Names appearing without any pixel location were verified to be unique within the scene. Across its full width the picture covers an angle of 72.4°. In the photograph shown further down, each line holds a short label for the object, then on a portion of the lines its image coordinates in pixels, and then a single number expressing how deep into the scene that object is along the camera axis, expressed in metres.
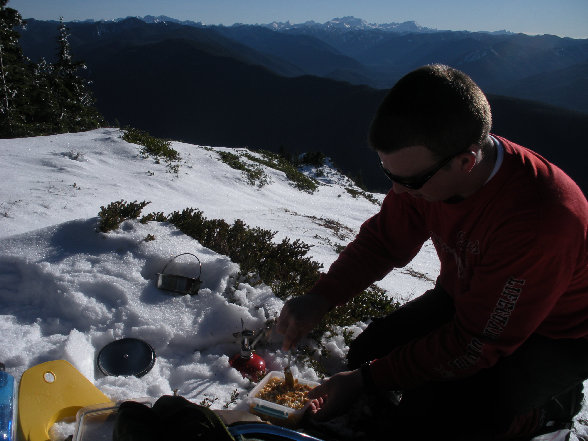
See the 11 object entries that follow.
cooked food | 2.93
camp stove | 3.33
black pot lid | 3.07
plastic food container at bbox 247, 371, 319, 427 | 2.67
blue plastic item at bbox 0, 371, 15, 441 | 2.11
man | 1.96
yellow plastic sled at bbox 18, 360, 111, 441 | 2.31
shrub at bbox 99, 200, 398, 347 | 4.23
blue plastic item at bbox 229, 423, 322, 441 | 1.96
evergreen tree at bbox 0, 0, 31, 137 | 24.23
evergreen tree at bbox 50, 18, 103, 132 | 28.59
